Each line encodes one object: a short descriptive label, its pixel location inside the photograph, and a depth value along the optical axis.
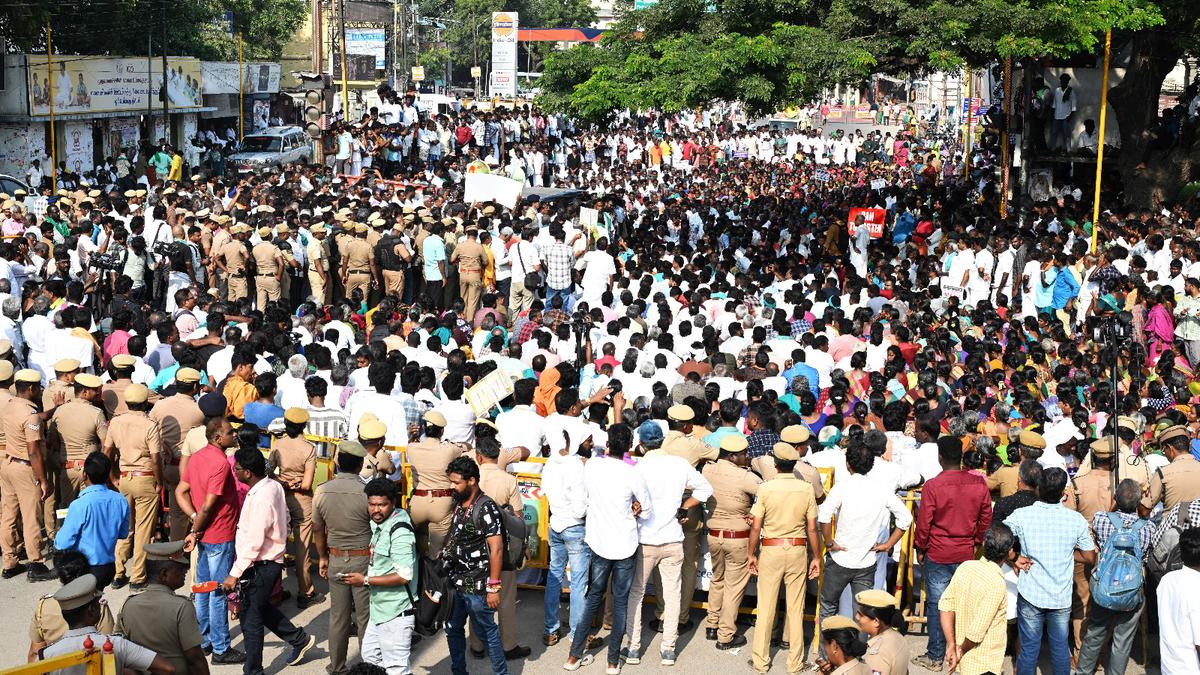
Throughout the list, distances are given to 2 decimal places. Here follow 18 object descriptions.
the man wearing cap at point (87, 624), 5.98
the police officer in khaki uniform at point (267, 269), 15.64
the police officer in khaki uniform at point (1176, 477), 8.48
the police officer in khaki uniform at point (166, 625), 6.56
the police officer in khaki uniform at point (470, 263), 16.95
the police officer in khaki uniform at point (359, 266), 16.72
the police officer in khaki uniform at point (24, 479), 9.44
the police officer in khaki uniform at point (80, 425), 9.62
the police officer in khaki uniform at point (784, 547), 8.12
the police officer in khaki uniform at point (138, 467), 9.22
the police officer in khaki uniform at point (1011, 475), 8.63
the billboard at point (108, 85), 29.34
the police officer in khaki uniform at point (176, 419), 9.48
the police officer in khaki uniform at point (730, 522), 8.43
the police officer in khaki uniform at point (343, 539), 7.72
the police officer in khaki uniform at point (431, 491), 8.38
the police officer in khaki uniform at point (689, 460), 8.77
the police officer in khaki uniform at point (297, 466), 8.85
